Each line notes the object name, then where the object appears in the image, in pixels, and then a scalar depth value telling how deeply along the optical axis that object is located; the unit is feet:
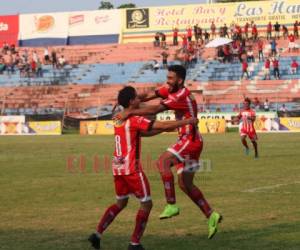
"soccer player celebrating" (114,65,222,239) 35.12
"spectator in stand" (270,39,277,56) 187.56
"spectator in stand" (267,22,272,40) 197.67
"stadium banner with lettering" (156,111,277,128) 153.58
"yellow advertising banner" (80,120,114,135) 162.05
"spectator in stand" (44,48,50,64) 214.07
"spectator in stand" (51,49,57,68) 212.25
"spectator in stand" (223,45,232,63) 192.13
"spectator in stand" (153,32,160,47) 212.19
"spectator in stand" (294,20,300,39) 195.58
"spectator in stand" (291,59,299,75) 180.09
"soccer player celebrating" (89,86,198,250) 30.37
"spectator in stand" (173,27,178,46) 208.74
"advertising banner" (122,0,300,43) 209.97
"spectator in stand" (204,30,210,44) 203.37
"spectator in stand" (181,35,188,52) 202.39
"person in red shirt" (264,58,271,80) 182.37
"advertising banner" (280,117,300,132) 150.28
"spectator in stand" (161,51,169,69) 193.26
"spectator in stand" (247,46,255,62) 189.37
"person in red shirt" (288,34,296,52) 190.08
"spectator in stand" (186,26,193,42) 203.72
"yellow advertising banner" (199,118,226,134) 153.99
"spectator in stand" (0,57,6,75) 215.10
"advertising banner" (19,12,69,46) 233.55
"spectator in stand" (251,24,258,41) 196.10
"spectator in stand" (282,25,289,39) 197.52
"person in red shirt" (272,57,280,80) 177.97
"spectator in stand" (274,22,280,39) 197.06
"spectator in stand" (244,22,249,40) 196.37
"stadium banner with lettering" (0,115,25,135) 165.48
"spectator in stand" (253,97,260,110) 164.29
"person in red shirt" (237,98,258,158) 88.38
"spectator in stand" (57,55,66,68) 212.43
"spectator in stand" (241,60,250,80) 181.81
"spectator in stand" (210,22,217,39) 202.53
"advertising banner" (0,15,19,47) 239.09
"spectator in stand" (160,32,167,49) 211.61
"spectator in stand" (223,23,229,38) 194.88
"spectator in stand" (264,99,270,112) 161.47
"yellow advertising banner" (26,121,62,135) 164.55
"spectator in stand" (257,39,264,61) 188.10
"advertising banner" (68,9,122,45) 228.02
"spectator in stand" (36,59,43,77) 209.46
